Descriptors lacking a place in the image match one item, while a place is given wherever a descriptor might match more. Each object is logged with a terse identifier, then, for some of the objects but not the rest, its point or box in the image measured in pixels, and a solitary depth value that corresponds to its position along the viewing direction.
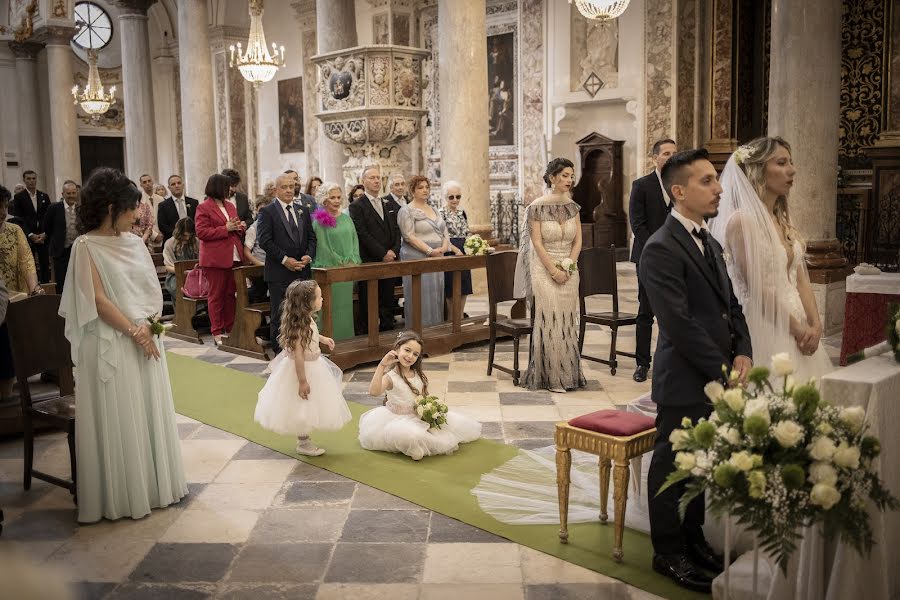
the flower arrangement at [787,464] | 2.36
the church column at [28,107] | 22.09
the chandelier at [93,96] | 15.58
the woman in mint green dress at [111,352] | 4.11
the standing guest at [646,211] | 6.52
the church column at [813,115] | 7.93
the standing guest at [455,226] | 8.79
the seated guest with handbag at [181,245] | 9.26
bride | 3.74
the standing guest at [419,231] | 8.20
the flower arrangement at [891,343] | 3.16
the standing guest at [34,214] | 11.08
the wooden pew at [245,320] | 8.08
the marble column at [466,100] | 9.86
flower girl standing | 4.96
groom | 3.22
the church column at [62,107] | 18.16
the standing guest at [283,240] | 7.54
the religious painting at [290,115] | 19.64
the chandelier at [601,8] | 9.96
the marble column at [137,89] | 17.86
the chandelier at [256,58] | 10.89
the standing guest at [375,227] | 8.35
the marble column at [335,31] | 12.41
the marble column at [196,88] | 14.05
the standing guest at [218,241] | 8.38
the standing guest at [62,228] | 10.05
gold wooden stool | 3.50
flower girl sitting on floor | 5.01
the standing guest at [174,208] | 10.39
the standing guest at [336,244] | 8.03
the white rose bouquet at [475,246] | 8.20
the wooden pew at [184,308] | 9.06
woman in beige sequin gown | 6.41
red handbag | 8.91
